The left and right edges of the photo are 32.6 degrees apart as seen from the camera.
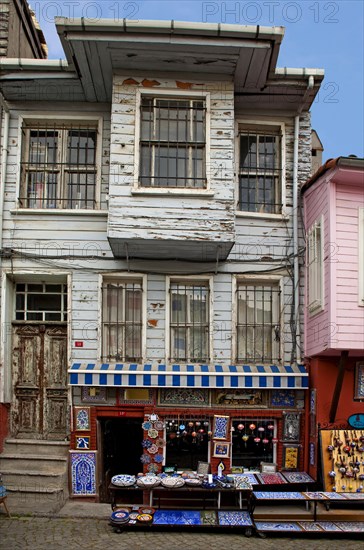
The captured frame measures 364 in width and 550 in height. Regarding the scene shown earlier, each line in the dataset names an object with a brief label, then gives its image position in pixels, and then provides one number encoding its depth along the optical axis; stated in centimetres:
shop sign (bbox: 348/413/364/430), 1114
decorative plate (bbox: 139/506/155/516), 1012
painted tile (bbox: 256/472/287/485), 1075
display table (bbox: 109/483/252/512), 1030
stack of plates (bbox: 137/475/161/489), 1034
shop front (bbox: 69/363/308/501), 1136
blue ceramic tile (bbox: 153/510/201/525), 978
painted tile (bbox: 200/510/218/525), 983
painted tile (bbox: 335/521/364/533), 967
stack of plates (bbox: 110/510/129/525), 971
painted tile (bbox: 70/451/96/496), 1133
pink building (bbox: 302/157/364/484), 1025
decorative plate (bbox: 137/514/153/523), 979
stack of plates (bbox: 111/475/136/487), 1034
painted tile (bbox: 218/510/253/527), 978
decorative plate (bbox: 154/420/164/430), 1151
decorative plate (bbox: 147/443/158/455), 1146
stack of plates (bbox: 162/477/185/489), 1038
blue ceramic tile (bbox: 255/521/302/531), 970
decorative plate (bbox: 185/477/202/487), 1048
